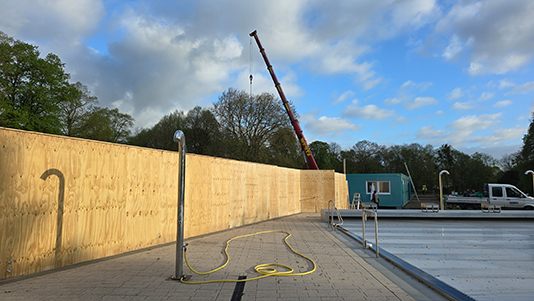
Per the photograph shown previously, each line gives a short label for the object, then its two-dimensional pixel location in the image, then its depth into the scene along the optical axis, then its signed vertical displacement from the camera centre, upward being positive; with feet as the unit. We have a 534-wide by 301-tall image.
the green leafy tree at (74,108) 95.76 +25.01
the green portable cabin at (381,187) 85.09 -0.57
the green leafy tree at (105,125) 98.89 +21.18
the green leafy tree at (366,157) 183.42 +16.70
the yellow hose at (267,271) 16.38 -5.03
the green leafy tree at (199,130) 116.47 +21.39
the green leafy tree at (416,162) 170.40 +13.05
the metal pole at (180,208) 16.71 -1.26
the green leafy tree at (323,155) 183.05 +18.25
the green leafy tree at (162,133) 116.62 +20.52
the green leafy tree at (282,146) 98.63 +12.58
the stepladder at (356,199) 81.22 -3.79
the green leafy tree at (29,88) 77.56 +27.08
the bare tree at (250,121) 99.71 +21.10
